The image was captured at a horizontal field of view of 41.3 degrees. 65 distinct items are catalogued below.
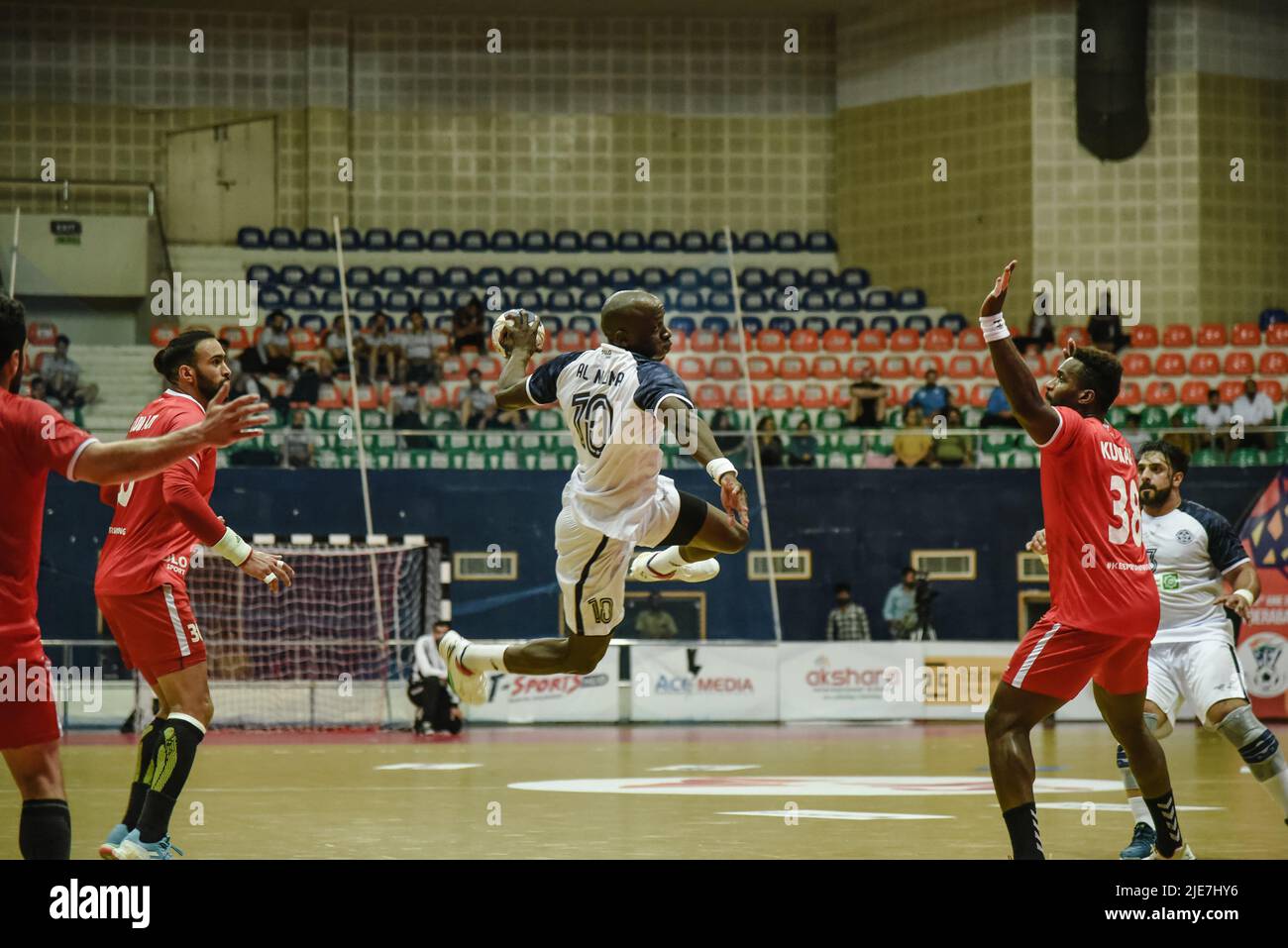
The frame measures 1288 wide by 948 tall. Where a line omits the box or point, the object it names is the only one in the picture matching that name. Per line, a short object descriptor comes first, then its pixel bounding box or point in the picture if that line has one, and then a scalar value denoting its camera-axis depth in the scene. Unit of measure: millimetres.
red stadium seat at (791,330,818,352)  29109
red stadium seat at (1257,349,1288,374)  26922
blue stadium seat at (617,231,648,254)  32312
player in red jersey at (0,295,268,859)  5582
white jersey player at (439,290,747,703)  7801
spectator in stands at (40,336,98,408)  24828
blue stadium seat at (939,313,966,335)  30438
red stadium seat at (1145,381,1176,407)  27016
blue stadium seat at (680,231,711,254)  32219
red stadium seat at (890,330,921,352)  28969
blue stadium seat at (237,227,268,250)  32344
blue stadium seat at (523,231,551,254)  32156
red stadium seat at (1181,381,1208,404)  27031
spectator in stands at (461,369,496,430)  24438
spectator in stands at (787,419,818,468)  24344
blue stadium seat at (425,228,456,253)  32312
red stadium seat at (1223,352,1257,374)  27734
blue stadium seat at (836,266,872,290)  31969
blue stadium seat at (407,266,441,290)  30625
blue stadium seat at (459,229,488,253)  32344
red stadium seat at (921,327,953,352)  28812
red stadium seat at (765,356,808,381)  28594
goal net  21812
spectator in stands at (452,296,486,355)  28000
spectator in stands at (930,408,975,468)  24450
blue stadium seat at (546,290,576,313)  30031
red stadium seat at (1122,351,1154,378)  27562
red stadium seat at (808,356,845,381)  28656
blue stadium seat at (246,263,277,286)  30828
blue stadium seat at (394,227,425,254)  32125
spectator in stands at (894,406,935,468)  24359
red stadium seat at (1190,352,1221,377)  27984
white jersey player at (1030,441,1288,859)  9258
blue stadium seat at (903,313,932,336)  30359
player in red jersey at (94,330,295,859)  7824
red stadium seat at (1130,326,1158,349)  28484
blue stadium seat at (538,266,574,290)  30844
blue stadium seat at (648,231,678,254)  32188
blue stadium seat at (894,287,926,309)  31500
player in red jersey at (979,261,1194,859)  7348
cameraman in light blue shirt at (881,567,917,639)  23484
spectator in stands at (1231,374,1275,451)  25109
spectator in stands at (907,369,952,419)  26297
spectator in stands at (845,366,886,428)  25969
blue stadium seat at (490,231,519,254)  32188
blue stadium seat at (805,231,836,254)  33250
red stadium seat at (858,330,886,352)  29025
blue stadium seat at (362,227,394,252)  32031
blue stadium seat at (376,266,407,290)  30656
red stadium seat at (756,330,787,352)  29078
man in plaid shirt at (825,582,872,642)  23562
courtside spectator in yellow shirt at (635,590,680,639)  23016
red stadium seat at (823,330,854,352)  29141
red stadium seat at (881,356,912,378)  28547
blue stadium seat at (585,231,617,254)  32312
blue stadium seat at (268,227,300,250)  32250
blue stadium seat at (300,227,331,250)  32188
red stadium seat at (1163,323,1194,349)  28625
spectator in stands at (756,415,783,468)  24250
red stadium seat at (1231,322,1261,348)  28516
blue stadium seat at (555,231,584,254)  32156
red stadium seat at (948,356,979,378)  28172
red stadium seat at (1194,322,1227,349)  28625
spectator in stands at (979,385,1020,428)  25250
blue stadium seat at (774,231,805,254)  32781
